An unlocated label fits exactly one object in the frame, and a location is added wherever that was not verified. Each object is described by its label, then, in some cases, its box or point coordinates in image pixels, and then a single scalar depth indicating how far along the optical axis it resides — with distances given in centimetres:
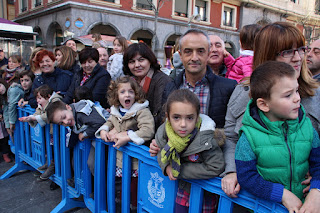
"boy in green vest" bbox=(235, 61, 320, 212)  126
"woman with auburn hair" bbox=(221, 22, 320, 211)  149
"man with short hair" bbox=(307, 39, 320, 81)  275
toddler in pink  264
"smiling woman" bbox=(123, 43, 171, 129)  263
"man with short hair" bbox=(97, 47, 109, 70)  460
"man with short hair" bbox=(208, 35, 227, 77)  294
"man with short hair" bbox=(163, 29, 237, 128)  199
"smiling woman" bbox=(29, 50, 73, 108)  392
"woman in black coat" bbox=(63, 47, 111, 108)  333
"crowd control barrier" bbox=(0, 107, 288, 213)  155
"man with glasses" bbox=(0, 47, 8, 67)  628
